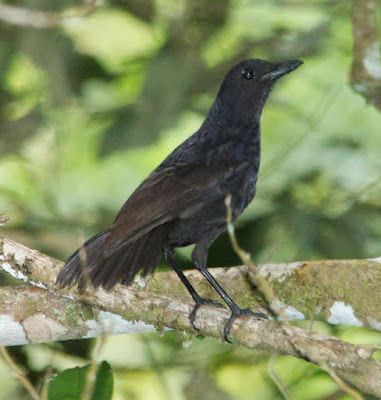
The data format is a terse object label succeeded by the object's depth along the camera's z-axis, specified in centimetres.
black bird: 647
